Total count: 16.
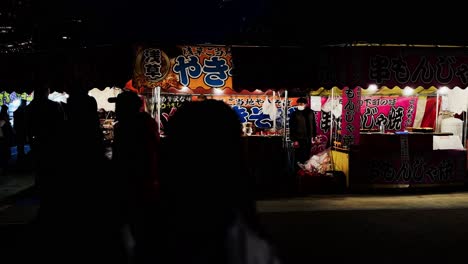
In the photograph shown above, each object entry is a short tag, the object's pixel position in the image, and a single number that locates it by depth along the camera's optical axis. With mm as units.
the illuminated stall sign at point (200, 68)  10312
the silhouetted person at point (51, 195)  2229
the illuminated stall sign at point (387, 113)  15102
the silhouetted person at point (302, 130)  12898
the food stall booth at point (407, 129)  10484
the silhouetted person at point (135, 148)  4832
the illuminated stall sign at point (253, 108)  15031
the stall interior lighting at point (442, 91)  13031
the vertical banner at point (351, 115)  11219
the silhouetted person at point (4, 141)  13984
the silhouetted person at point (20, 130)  14945
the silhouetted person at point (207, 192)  1697
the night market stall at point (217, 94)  10117
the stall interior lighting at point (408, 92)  14381
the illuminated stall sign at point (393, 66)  10438
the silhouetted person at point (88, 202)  2248
